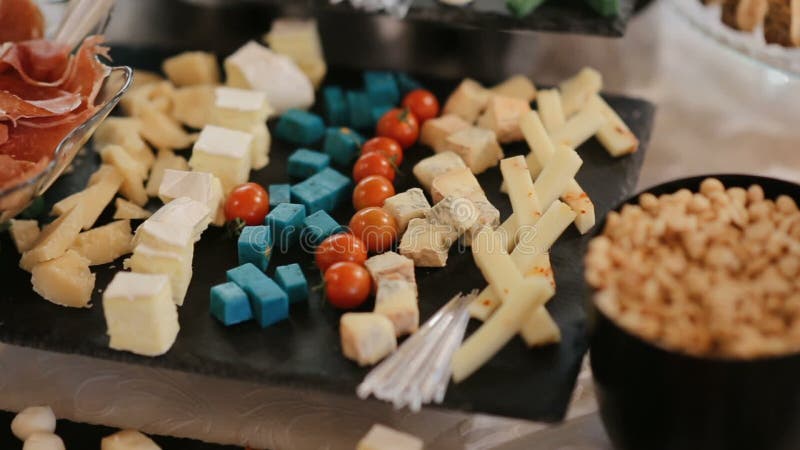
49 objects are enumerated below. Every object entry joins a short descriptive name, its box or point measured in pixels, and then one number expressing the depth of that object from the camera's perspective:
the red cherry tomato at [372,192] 0.81
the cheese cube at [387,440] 0.70
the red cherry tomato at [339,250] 0.77
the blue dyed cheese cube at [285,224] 0.79
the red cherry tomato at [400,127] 0.87
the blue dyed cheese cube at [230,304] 0.74
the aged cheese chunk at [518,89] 0.90
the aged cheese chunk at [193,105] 0.90
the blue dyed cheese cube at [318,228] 0.79
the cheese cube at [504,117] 0.86
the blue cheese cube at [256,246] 0.78
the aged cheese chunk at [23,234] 0.80
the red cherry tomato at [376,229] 0.79
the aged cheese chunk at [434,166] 0.83
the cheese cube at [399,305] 0.73
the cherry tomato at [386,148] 0.85
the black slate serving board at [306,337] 0.71
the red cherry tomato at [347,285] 0.75
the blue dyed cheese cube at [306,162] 0.85
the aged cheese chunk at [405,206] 0.80
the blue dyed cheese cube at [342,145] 0.86
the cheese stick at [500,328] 0.71
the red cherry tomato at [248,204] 0.81
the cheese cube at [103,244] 0.79
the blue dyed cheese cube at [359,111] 0.91
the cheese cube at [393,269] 0.75
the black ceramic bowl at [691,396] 0.63
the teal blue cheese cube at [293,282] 0.75
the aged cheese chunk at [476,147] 0.84
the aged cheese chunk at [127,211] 0.82
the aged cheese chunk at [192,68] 0.94
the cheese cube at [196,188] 0.80
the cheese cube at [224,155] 0.83
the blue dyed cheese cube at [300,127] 0.88
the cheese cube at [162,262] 0.75
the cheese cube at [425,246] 0.77
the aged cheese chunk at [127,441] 0.73
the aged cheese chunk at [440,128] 0.87
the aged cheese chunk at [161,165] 0.84
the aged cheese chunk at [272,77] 0.90
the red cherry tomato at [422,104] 0.90
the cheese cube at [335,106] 0.91
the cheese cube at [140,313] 0.72
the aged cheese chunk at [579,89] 0.89
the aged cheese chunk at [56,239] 0.78
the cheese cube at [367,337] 0.71
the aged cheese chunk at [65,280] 0.76
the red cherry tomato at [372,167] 0.84
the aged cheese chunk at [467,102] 0.89
